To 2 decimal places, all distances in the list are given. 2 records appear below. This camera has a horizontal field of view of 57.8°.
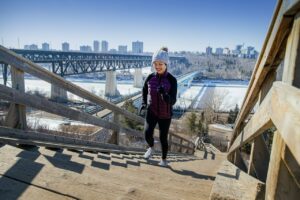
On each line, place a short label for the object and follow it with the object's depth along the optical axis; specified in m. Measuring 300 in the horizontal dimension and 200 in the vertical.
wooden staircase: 1.98
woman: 3.67
